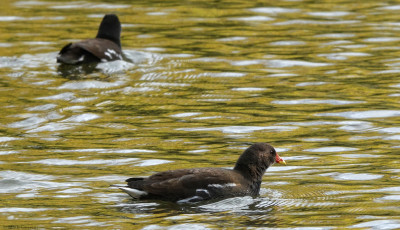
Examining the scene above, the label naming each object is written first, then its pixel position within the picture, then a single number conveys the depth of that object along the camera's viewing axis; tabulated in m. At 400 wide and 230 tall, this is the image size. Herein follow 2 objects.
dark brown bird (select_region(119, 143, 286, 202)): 19.11
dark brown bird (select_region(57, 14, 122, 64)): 33.25
